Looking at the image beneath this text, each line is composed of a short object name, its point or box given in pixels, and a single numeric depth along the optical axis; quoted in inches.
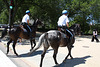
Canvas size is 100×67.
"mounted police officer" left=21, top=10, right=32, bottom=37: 291.6
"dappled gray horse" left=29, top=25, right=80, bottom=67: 193.5
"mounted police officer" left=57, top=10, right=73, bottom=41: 221.9
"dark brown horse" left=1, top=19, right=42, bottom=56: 272.5
